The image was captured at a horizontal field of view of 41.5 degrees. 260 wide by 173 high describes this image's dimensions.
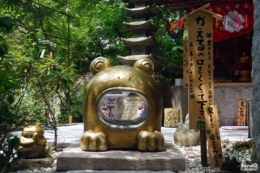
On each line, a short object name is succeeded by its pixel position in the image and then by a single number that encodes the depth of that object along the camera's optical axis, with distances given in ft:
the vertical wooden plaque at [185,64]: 39.14
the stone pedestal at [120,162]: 15.90
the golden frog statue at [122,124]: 17.62
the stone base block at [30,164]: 16.38
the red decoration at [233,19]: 37.52
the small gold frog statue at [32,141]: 16.61
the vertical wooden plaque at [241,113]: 36.50
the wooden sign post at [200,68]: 16.42
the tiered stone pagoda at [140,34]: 44.65
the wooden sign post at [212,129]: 16.19
